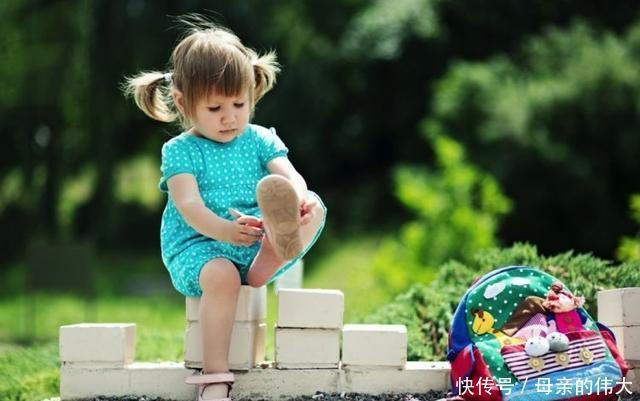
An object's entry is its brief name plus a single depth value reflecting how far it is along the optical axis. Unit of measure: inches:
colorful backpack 243.9
